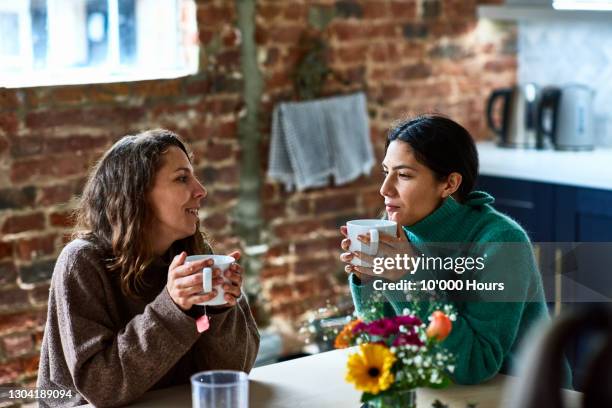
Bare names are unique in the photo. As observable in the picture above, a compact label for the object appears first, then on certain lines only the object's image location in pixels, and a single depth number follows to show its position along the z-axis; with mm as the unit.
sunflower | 2575
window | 4236
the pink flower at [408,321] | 2644
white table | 2892
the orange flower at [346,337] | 2654
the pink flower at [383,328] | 2626
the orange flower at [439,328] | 2655
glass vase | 2648
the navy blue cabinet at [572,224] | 4306
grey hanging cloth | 4775
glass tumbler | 2608
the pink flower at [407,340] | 2605
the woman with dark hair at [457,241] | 3022
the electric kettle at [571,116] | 5195
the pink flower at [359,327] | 2647
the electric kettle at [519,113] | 5370
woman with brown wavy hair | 2960
